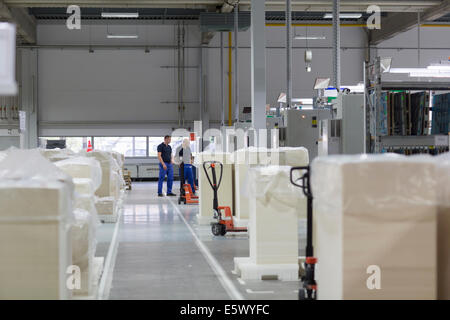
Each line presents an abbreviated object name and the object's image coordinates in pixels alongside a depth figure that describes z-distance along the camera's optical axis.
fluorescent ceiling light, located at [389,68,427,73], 13.70
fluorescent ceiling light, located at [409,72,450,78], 14.01
